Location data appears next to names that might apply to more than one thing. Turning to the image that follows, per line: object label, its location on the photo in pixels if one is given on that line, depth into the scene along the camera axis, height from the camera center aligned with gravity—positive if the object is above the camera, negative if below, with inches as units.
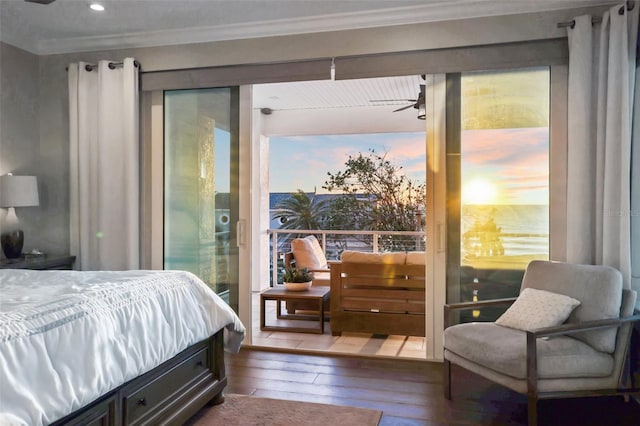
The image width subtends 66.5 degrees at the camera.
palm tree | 320.5 -1.9
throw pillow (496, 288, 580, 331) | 109.9 -23.2
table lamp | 152.6 +3.1
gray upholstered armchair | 100.0 -28.7
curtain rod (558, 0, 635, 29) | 122.3 +50.1
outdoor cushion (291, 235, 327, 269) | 233.8 -21.4
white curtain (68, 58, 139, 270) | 162.4 +16.9
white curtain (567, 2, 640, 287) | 121.5 +18.9
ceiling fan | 185.2 +41.6
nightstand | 148.1 -16.7
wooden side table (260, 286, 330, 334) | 182.2 -33.0
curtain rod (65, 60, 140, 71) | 164.1 +49.0
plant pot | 191.6 -29.9
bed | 63.5 -22.0
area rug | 107.2 -46.5
